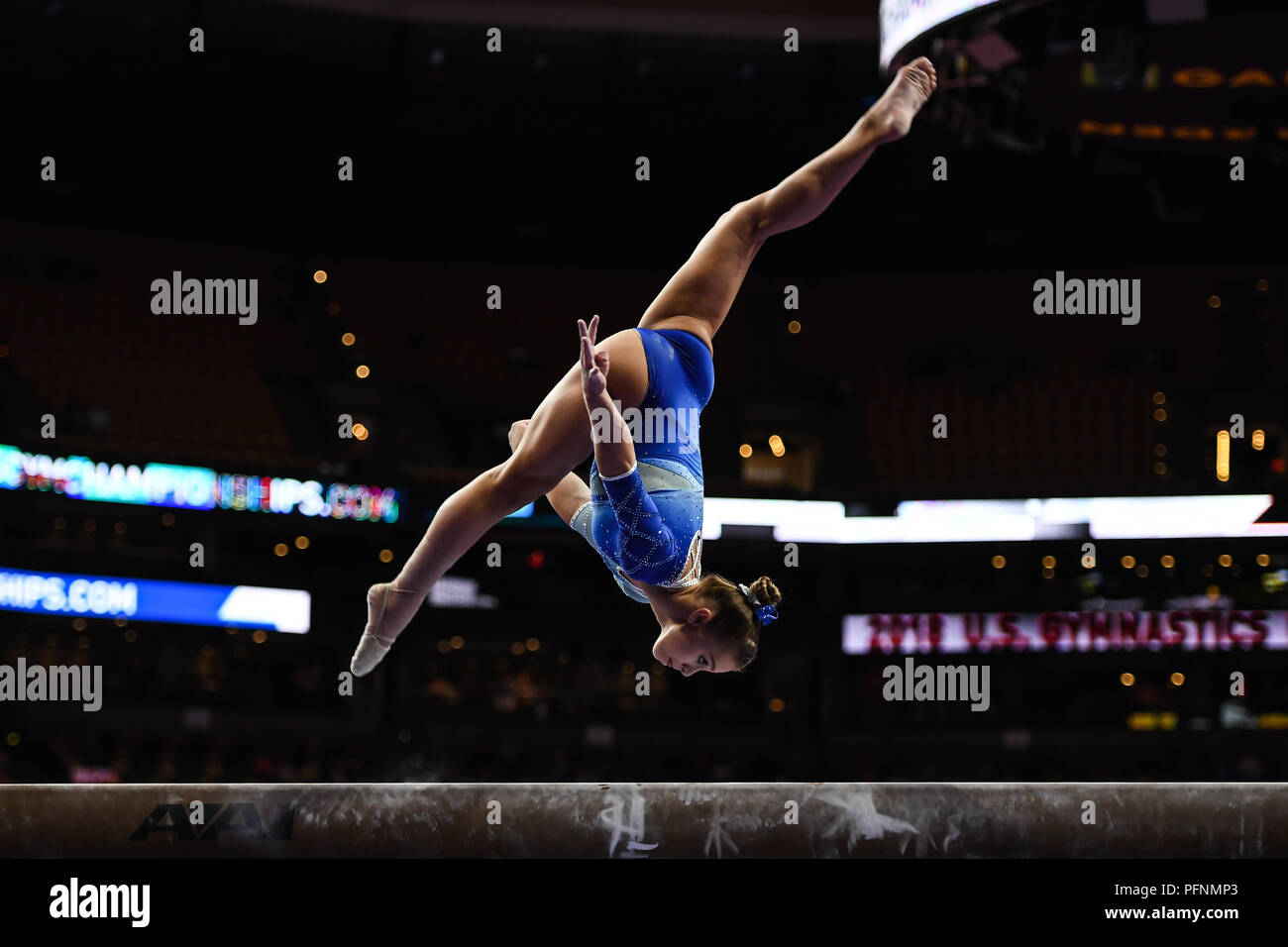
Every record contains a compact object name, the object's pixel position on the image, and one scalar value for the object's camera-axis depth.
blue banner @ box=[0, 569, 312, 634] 12.13
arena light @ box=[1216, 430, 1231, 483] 14.51
